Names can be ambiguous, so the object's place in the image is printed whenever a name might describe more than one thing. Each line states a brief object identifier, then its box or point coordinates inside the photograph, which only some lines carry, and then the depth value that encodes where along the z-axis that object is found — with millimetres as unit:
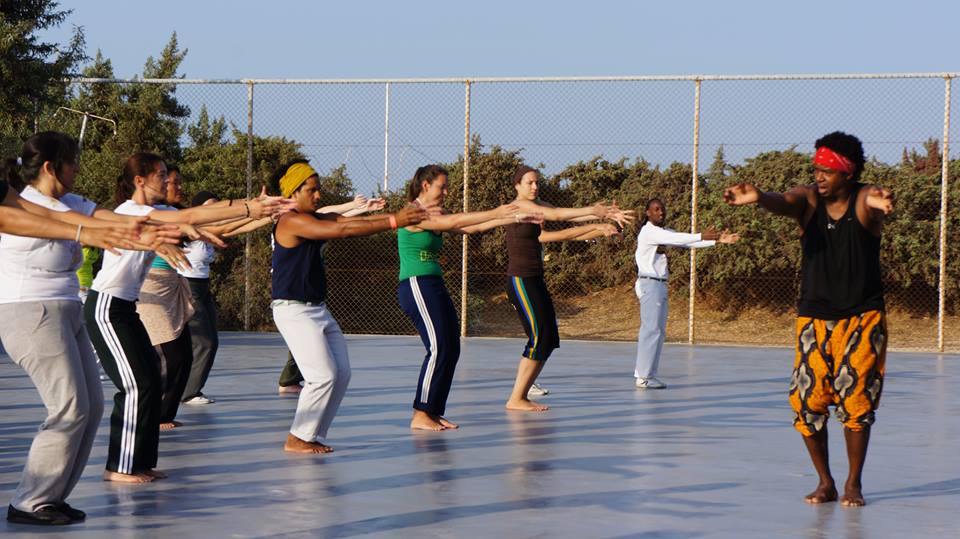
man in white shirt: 12164
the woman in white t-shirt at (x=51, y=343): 5707
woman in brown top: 10250
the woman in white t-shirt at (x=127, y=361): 6934
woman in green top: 9109
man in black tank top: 6426
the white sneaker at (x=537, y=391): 11402
